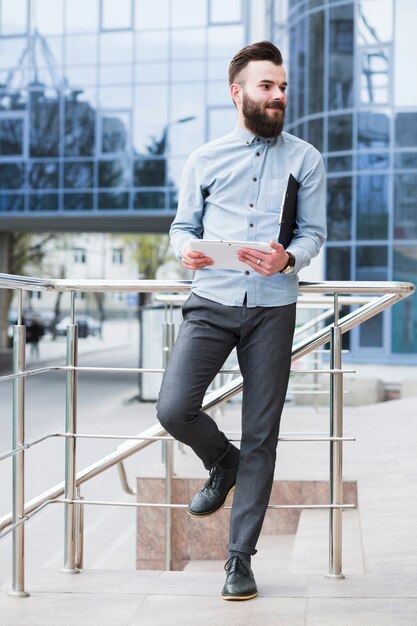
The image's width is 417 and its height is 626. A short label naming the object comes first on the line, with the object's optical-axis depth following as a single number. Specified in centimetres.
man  347
